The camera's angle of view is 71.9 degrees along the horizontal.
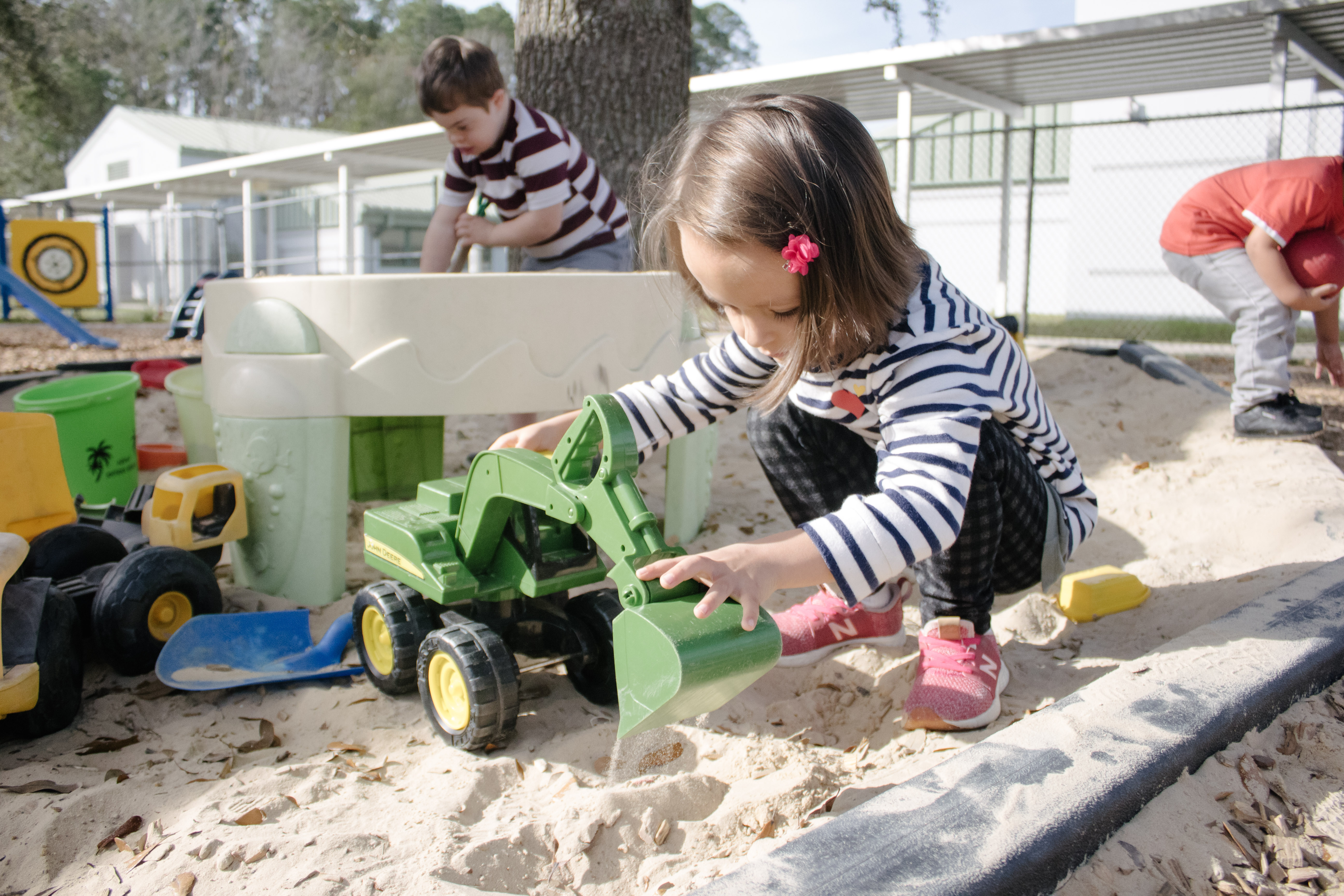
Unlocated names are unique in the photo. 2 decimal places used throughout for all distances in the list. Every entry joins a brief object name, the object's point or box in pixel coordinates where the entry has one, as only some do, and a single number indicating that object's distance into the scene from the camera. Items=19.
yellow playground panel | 11.11
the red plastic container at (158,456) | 3.05
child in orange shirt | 3.03
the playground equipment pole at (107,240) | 11.75
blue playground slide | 7.29
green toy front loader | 1.04
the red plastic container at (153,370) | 4.27
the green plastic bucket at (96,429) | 2.51
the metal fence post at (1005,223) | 7.96
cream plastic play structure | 1.98
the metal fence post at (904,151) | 7.23
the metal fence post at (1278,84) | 6.43
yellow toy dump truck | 1.69
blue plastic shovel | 1.64
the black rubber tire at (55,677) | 1.45
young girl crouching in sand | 1.14
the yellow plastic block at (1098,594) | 1.84
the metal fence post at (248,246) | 13.70
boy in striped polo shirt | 2.71
